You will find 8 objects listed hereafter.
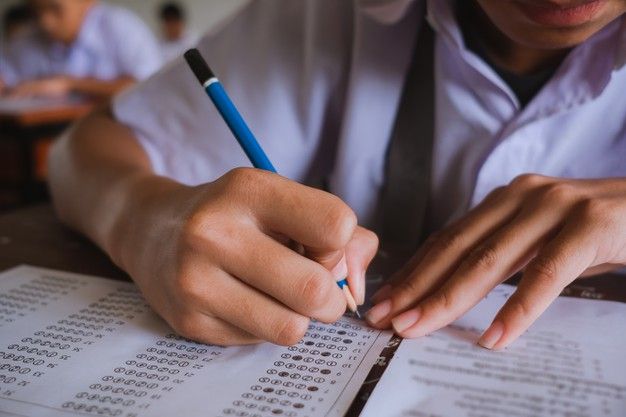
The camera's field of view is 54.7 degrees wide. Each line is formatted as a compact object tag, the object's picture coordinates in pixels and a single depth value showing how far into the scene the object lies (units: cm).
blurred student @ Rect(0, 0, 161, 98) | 266
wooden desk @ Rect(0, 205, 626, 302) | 47
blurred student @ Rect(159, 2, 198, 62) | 453
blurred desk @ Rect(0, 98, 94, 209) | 187
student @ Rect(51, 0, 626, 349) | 36
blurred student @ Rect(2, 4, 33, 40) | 415
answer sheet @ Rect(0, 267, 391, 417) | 32
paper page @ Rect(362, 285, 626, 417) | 31
